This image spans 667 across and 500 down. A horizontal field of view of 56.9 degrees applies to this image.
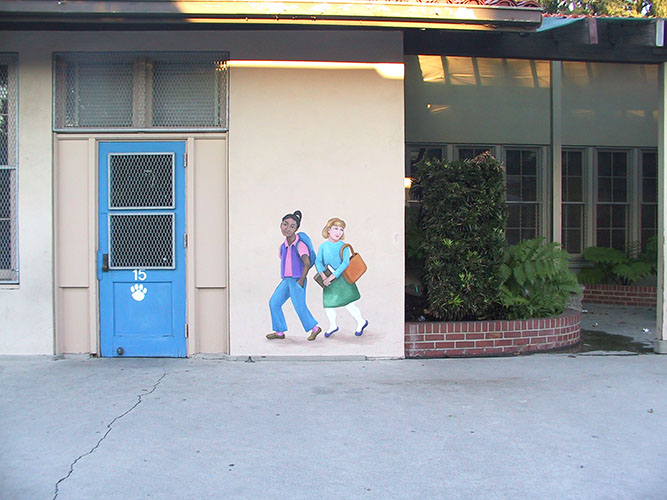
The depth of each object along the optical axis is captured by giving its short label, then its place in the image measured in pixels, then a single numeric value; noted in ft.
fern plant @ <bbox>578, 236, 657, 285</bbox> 36.45
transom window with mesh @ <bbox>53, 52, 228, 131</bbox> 22.72
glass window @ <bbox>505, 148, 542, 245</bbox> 38.40
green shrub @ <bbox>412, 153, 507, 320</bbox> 22.95
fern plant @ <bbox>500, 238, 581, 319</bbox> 24.30
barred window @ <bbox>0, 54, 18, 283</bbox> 22.74
